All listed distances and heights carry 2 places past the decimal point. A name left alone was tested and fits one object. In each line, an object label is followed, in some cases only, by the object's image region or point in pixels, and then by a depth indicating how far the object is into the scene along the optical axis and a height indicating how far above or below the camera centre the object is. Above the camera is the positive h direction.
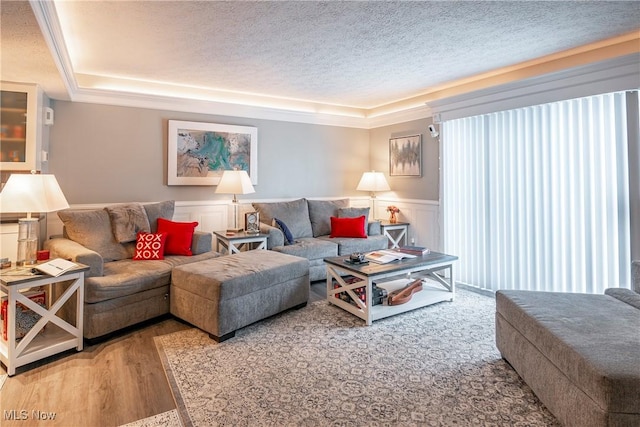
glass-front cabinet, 3.07 +0.81
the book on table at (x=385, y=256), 3.48 -0.38
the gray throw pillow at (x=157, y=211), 3.93 +0.09
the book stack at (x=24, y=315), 2.49 -0.71
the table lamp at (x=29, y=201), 2.39 +0.12
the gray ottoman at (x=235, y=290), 2.81 -0.61
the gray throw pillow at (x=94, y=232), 3.38 -0.13
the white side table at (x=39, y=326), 2.32 -0.75
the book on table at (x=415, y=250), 3.79 -0.35
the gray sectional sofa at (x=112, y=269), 2.79 -0.44
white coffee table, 3.16 -0.65
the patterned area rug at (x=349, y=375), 1.93 -1.02
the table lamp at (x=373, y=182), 5.48 +0.57
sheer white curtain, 3.16 +0.23
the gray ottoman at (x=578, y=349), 1.49 -0.64
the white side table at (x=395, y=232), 5.25 -0.20
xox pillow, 3.56 -0.28
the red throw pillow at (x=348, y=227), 4.96 -0.12
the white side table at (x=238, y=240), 4.14 -0.25
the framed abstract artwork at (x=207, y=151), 4.45 +0.89
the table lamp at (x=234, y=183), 4.29 +0.43
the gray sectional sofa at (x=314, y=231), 4.44 -0.16
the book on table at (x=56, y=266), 2.49 -0.35
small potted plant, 5.48 +0.09
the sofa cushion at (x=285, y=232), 4.60 -0.17
